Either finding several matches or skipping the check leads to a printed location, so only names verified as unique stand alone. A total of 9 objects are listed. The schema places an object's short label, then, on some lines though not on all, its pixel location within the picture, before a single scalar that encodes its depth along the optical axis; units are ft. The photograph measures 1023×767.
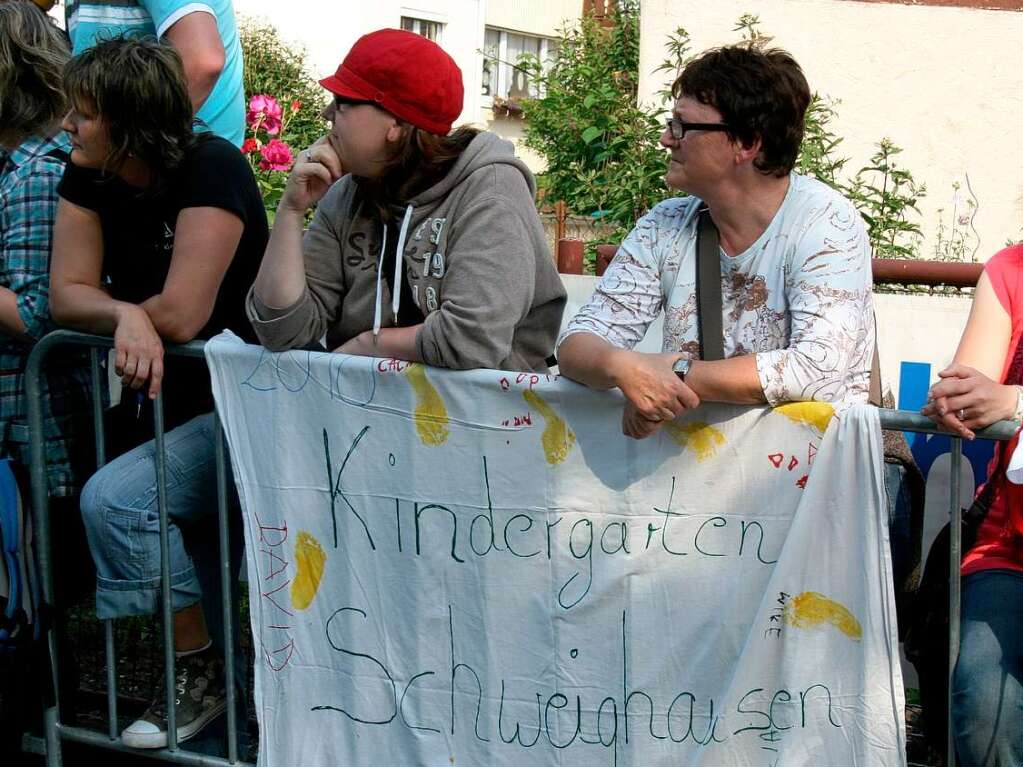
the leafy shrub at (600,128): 24.07
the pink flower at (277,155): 20.48
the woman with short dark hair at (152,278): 11.24
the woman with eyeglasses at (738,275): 9.30
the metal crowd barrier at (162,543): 11.25
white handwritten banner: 9.29
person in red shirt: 8.75
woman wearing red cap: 10.67
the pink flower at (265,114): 22.74
